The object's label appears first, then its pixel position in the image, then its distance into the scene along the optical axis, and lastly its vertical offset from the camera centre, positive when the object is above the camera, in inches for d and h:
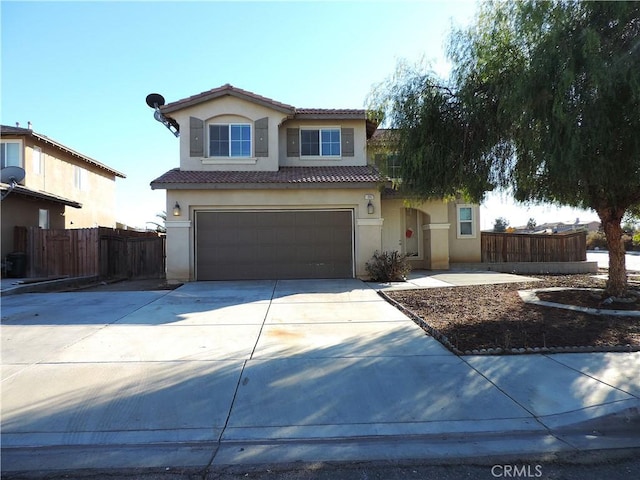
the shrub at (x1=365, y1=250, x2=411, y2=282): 555.5 -33.3
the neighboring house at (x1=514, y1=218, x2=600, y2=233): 2783.0 +114.4
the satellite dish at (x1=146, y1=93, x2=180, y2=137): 644.1 +205.3
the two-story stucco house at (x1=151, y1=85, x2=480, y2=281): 572.1 +60.3
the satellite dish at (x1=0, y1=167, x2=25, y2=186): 601.6 +102.8
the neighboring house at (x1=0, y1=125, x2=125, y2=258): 659.4 +118.4
